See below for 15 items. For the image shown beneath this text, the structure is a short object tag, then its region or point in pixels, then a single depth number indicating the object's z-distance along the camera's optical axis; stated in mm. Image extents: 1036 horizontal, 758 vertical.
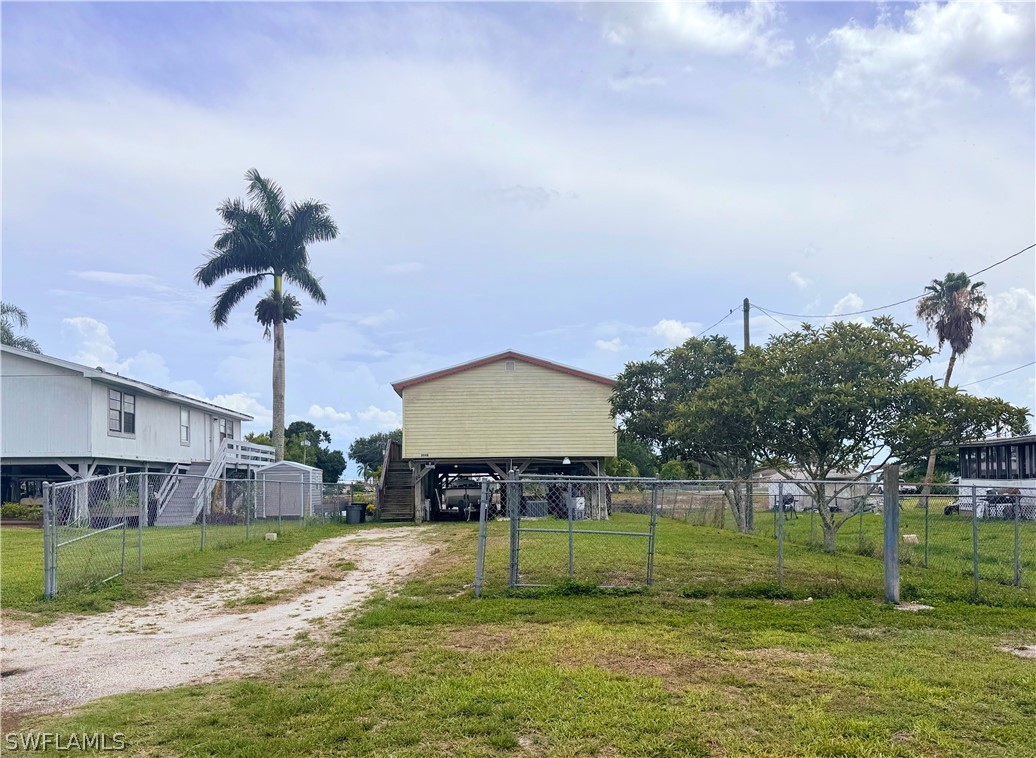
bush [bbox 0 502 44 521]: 24734
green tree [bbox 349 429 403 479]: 81125
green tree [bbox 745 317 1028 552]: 15094
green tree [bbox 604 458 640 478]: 57569
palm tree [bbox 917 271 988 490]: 37031
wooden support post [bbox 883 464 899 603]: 9961
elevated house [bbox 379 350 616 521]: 28359
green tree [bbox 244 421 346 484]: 57125
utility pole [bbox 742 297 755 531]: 20156
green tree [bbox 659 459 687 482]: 55062
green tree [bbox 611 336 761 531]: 21875
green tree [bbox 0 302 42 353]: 37219
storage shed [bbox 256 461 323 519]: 26484
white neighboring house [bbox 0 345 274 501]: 24656
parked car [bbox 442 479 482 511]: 29750
